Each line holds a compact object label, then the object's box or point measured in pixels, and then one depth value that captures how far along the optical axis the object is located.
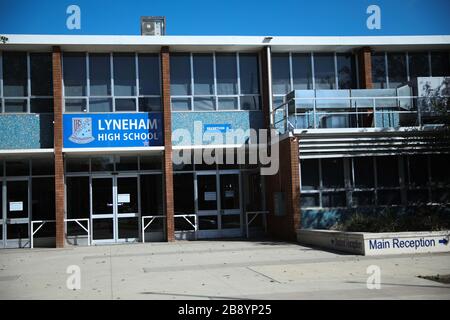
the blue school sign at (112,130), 18.86
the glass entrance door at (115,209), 19.36
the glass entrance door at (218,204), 20.06
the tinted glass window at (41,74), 18.95
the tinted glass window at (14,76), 18.80
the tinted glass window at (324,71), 20.38
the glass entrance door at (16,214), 19.05
